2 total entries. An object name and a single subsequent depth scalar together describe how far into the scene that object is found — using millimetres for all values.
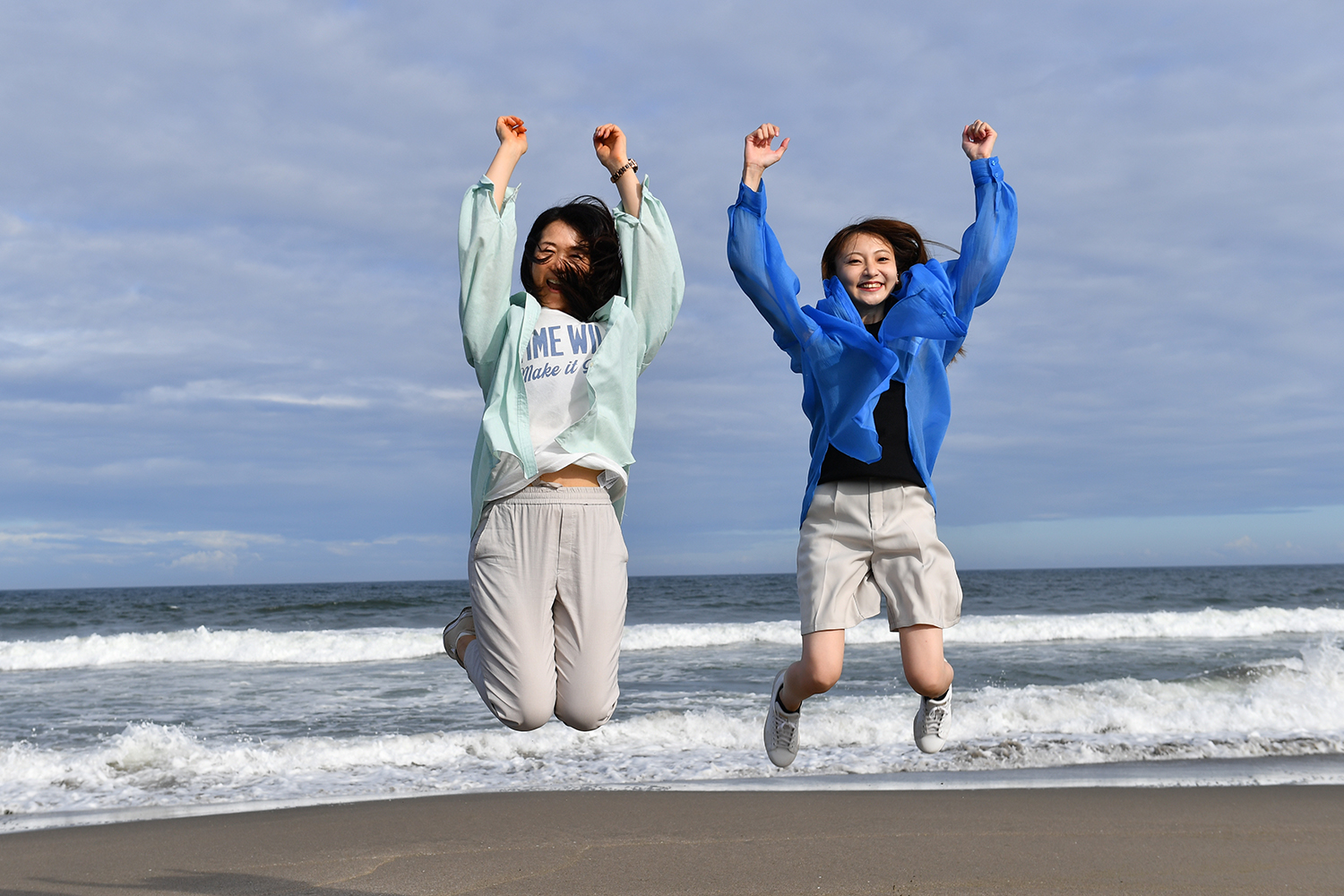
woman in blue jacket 3486
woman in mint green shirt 3289
